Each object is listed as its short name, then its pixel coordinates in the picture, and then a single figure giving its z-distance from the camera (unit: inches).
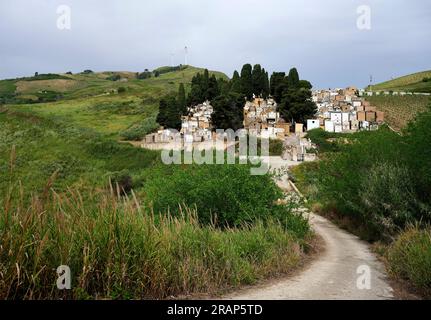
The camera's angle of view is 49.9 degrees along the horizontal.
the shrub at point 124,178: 1494.8
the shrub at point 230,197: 576.3
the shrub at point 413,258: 354.6
